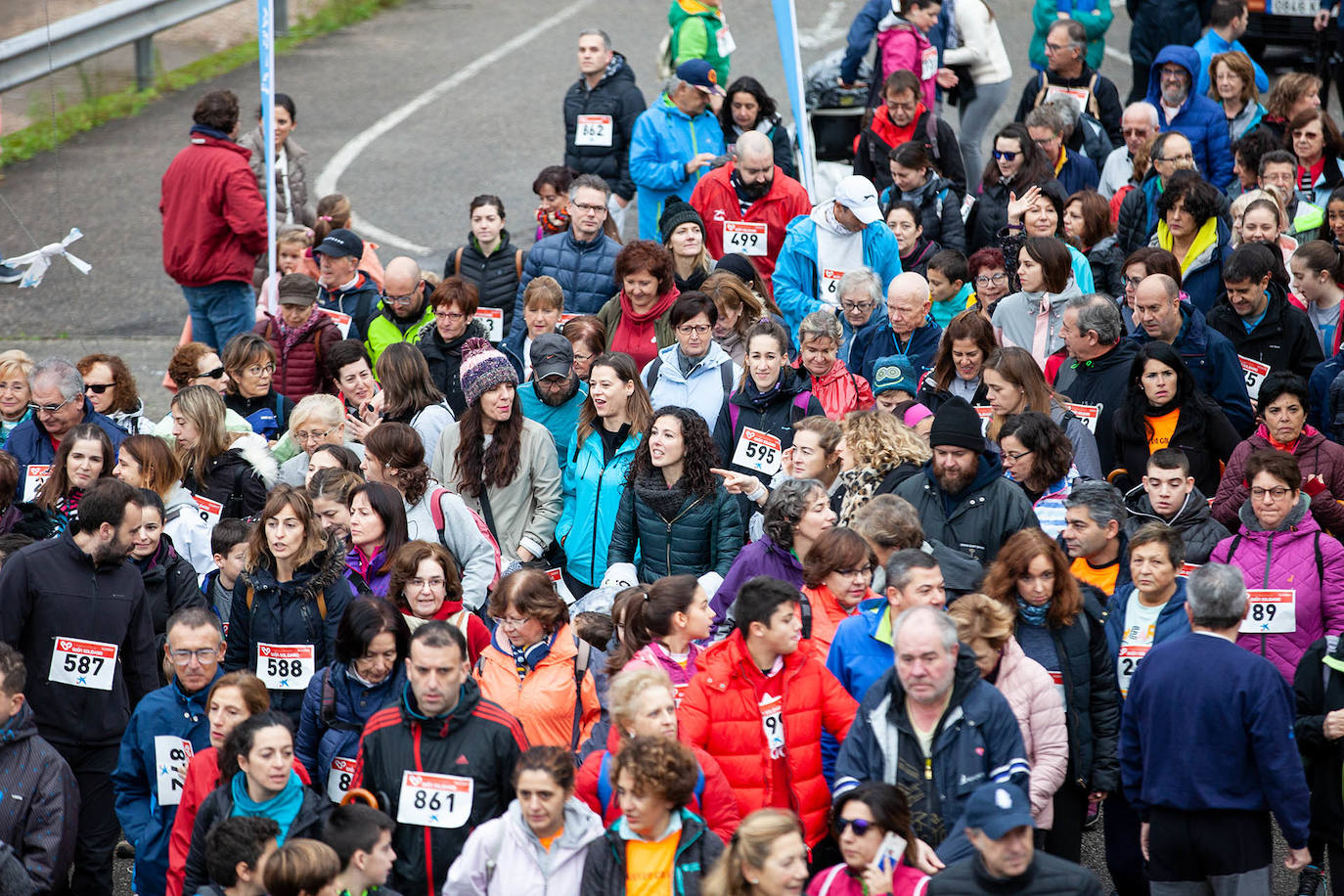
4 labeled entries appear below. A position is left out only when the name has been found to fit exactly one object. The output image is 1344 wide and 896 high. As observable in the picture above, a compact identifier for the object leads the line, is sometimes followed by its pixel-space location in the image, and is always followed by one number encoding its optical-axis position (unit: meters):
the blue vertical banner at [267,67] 23.50
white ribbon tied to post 23.76
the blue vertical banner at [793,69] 24.30
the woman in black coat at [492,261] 22.94
